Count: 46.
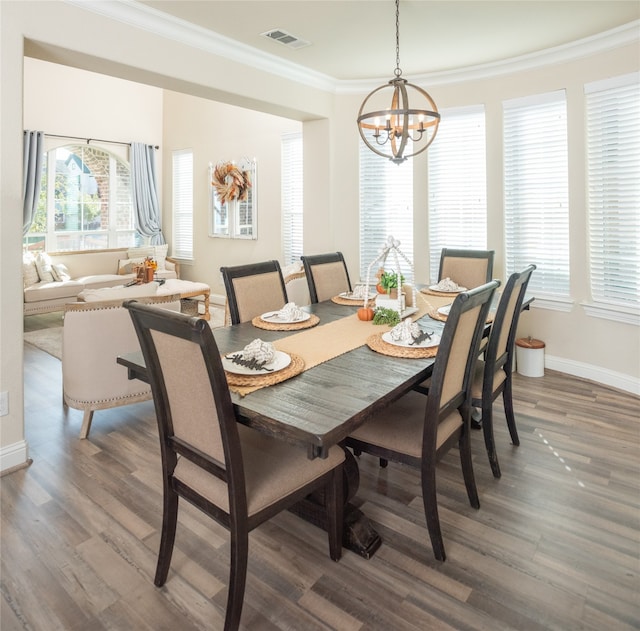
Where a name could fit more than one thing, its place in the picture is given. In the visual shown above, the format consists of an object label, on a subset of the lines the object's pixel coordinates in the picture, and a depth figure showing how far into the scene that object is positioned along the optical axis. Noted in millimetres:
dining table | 1502
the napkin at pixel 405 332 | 2285
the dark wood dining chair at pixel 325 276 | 3617
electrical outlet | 2656
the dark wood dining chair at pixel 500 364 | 2500
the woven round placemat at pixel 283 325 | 2605
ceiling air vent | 3627
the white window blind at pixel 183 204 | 8078
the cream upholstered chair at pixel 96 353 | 2971
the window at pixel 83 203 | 7344
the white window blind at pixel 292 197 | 6363
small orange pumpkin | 2818
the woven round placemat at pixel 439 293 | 3635
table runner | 2172
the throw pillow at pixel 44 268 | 6574
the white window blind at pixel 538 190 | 4133
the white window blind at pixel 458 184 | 4562
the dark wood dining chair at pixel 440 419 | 1875
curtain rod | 7221
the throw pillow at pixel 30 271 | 6382
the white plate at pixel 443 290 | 3709
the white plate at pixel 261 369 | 1839
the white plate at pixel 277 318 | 2699
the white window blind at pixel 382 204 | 4988
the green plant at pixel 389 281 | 2934
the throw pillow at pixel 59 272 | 6703
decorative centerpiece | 2834
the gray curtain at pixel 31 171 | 6828
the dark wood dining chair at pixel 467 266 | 4004
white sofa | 6320
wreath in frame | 6992
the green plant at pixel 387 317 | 2684
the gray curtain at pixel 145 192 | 8102
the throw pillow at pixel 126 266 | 7613
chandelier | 2725
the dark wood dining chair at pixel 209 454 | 1478
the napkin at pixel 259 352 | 1907
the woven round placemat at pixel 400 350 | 2125
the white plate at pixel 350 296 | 3352
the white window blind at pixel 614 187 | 3666
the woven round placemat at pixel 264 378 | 1755
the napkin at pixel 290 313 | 2719
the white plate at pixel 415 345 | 2229
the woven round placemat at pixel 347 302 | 3293
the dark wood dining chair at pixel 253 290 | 2930
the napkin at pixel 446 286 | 3762
